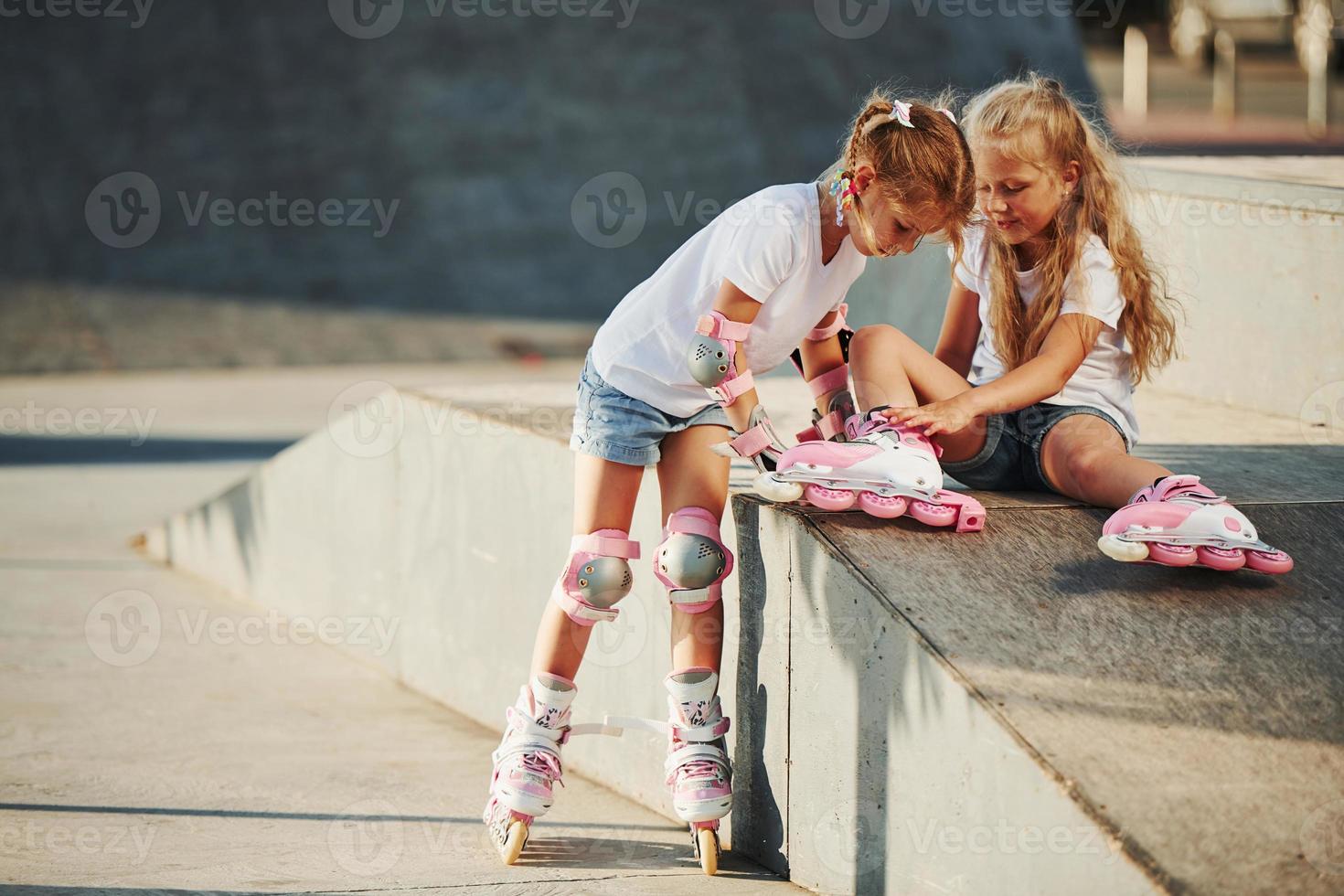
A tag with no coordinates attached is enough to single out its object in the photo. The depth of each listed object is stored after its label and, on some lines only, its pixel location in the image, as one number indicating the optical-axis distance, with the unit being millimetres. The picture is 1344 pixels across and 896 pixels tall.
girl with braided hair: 6582
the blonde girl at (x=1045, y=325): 7242
